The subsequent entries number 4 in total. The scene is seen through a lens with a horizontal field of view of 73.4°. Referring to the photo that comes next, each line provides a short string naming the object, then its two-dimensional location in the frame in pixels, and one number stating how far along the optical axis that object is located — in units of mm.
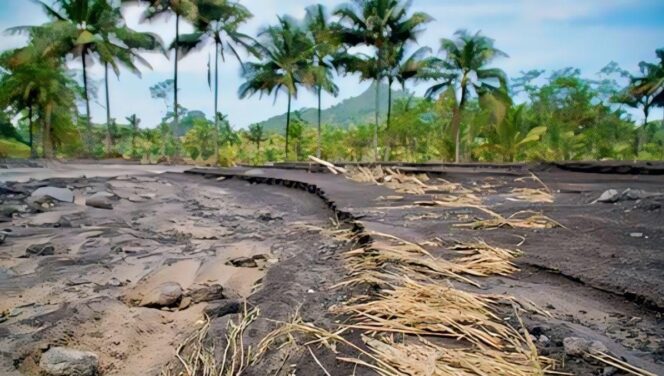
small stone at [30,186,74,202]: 5953
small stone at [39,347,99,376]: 1802
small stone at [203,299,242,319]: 2398
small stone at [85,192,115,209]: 5980
